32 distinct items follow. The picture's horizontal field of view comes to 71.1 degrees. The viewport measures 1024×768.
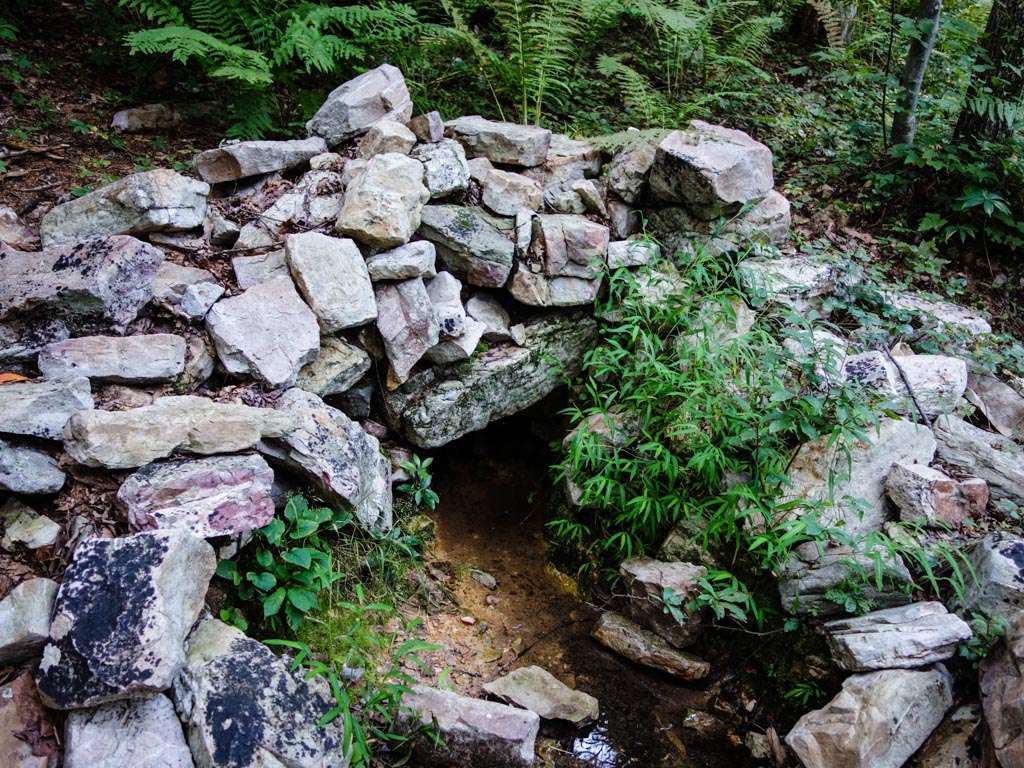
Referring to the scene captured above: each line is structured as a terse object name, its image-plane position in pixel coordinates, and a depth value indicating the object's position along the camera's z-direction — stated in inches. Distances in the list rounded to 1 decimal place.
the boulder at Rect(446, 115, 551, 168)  178.7
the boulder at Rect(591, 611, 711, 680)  135.8
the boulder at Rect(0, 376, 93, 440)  101.6
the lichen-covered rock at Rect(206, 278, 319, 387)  129.5
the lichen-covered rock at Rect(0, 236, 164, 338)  118.3
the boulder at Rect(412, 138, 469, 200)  162.7
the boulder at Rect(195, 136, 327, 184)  158.4
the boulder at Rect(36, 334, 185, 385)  115.3
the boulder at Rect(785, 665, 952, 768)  107.0
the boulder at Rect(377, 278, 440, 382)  147.9
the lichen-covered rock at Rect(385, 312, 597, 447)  158.9
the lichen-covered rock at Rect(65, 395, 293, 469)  103.7
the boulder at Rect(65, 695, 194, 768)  86.1
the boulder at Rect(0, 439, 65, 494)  99.6
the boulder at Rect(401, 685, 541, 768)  111.2
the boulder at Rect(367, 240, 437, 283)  147.1
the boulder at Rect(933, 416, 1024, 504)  136.2
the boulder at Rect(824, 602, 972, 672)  113.3
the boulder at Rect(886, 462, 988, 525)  129.0
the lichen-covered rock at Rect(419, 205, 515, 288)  159.2
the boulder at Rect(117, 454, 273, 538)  102.9
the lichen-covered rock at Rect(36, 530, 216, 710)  87.2
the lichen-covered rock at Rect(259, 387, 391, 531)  122.9
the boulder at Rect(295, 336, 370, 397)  141.3
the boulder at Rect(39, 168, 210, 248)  138.3
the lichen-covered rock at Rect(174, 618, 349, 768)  90.2
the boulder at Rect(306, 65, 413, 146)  173.2
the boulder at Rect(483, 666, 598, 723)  124.6
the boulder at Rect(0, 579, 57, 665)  88.6
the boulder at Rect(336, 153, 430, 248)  145.1
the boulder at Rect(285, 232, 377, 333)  139.1
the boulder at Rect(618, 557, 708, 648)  138.0
